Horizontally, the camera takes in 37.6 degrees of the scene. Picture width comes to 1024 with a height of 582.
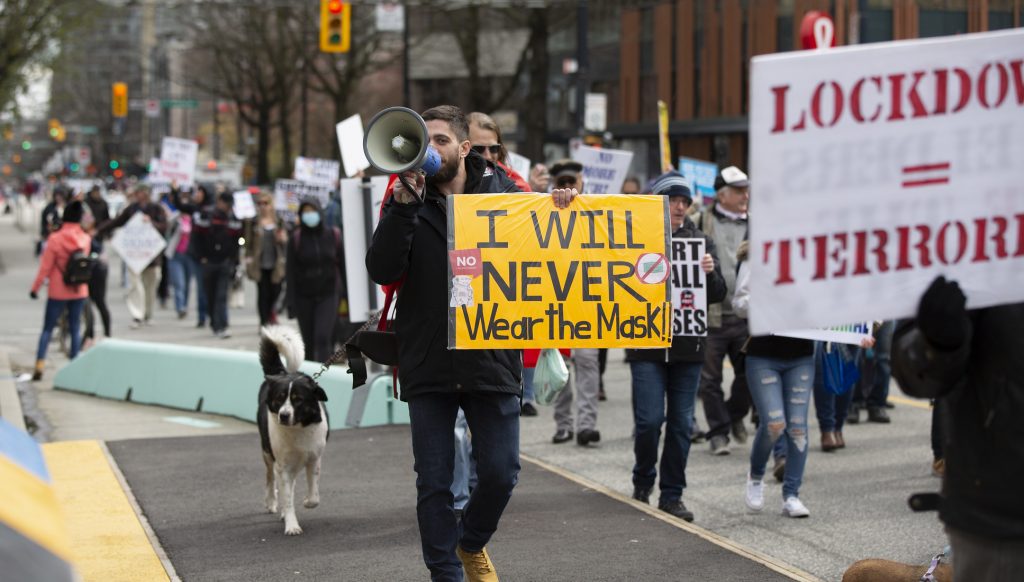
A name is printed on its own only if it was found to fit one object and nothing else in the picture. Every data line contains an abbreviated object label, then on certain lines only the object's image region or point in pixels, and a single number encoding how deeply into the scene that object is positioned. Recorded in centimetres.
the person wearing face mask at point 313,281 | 1376
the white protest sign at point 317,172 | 2159
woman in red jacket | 1541
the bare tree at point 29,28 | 4031
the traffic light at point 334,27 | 2666
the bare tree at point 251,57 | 5141
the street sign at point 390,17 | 3070
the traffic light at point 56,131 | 7225
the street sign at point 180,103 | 5722
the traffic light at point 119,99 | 5444
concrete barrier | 1171
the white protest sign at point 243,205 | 2120
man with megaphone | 543
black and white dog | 793
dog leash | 662
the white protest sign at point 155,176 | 2519
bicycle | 1811
